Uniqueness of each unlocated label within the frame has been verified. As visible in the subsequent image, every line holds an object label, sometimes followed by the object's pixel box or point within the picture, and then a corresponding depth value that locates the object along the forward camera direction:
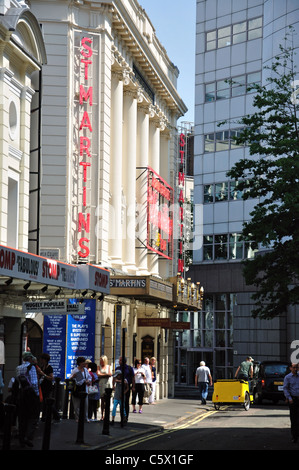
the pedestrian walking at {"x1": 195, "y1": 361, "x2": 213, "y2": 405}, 37.16
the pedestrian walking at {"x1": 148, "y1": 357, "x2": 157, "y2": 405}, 36.97
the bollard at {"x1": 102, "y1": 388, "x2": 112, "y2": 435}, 21.41
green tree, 33.16
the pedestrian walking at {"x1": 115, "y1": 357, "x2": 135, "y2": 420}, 25.50
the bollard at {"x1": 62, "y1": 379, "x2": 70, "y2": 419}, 26.30
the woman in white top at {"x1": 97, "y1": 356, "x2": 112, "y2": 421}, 27.03
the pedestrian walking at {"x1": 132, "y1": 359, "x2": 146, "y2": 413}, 30.84
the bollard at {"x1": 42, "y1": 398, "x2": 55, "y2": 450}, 16.39
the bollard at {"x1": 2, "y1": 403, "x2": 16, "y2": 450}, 14.51
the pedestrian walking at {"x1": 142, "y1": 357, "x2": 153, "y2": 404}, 34.51
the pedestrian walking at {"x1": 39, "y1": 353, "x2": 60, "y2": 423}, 22.41
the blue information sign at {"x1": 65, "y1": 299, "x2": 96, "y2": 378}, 28.52
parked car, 37.81
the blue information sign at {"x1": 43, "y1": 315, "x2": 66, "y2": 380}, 28.19
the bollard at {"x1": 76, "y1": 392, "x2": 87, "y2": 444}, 19.12
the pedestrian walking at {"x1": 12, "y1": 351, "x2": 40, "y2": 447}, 18.06
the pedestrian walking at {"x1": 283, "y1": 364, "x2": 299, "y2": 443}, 20.49
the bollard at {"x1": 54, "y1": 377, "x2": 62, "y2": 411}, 25.06
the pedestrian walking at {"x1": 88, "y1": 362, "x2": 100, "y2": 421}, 24.70
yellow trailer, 33.06
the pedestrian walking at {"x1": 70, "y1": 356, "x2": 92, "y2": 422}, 23.39
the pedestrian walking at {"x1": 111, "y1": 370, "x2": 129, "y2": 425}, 25.64
